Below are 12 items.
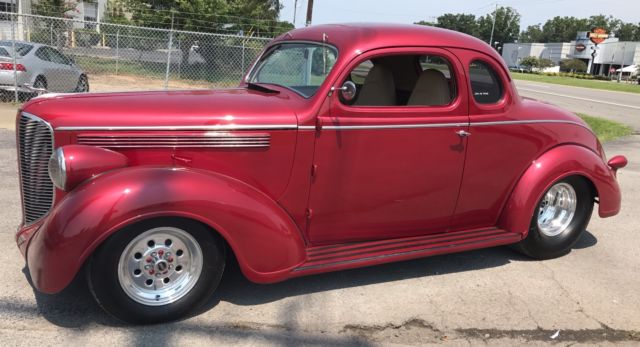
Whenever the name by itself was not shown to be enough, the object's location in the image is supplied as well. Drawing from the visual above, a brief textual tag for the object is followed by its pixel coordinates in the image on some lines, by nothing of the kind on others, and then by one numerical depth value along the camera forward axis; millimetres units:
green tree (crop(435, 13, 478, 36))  123438
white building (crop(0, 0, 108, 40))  33412
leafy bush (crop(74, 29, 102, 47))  20384
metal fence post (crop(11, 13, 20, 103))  11016
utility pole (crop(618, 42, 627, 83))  89312
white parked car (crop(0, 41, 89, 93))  11422
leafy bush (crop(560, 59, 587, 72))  87950
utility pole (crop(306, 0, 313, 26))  16031
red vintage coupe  3051
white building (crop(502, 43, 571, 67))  106875
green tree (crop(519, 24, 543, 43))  151925
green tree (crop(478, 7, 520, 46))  130512
